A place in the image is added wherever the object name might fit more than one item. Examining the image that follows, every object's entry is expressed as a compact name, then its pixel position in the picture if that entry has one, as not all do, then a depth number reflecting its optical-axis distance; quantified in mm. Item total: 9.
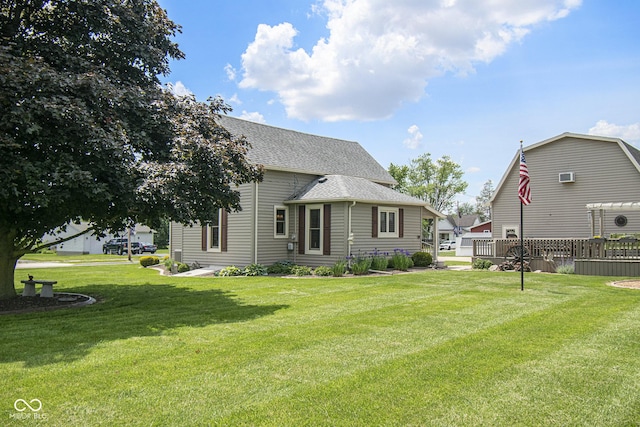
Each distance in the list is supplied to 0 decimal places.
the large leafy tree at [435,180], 57844
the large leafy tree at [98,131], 7664
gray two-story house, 17500
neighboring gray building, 19016
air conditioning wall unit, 20156
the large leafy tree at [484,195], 97688
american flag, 11719
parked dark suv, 41631
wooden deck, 15102
